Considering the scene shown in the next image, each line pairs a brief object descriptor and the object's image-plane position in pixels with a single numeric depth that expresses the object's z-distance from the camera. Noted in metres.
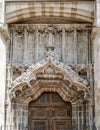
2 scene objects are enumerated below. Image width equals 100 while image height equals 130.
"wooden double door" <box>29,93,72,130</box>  11.61
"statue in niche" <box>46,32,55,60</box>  11.56
